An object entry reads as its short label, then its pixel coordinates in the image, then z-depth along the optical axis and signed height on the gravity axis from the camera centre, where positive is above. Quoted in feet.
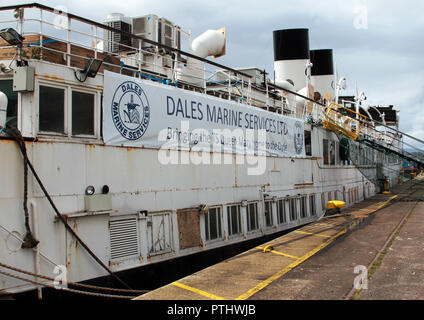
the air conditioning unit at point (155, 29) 41.86 +16.32
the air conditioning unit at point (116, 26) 41.29 +16.23
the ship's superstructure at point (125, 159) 23.22 +1.86
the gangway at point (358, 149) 63.66 +6.05
